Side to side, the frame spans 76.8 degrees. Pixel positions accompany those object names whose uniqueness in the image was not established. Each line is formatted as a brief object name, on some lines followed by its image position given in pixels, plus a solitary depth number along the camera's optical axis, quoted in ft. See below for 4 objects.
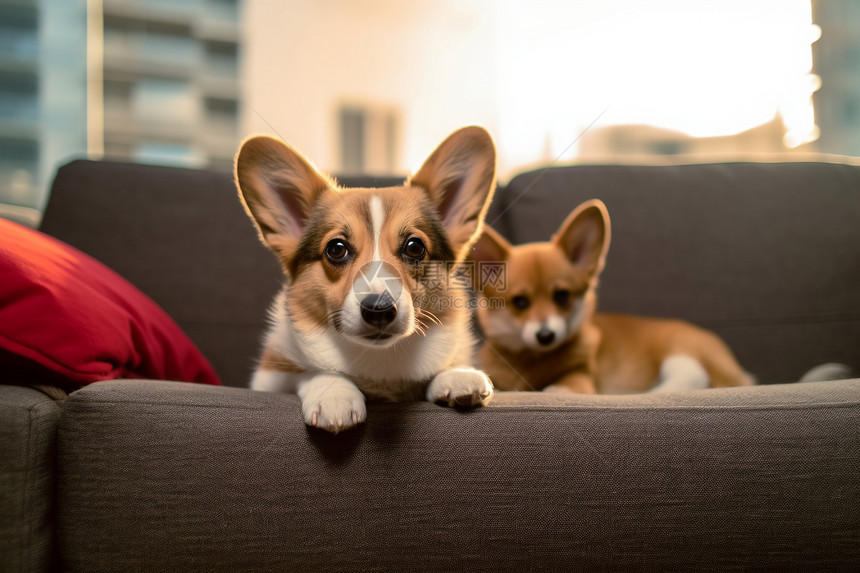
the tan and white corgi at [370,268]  3.11
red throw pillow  2.90
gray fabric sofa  2.64
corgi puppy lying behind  4.87
